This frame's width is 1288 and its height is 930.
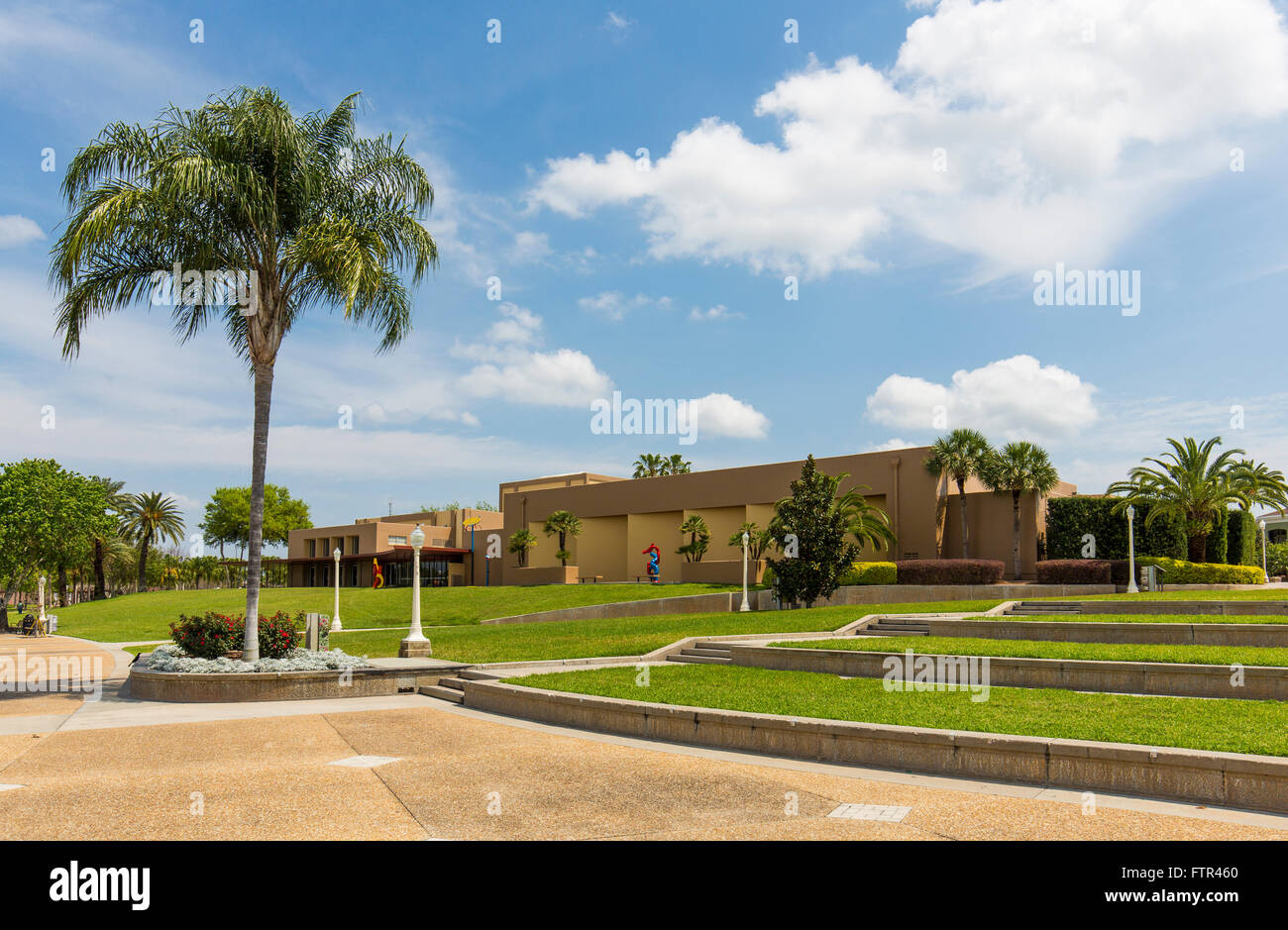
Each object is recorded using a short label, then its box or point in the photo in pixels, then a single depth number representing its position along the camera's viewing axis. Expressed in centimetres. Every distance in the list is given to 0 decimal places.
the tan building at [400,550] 6650
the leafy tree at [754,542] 4038
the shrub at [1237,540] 3597
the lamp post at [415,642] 1783
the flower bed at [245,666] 1430
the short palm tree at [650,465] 6341
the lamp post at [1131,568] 2814
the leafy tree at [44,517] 4847
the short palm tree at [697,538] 4766
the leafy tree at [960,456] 3831
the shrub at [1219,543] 3447
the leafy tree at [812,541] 3053
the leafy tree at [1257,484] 3338
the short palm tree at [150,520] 7094
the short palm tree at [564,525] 5438
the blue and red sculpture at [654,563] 4838
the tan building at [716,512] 3938
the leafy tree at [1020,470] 3688
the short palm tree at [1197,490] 3369
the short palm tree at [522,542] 5719
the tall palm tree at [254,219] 1390
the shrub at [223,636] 1521
